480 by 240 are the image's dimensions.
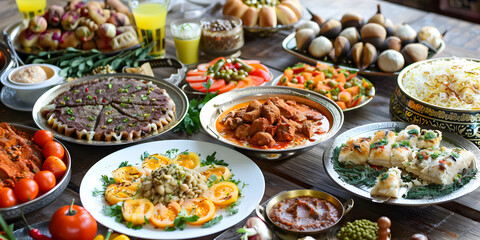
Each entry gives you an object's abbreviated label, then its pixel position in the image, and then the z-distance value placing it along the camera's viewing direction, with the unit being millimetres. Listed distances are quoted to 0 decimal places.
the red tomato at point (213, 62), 3341
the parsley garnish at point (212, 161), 2369
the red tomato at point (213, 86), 3090
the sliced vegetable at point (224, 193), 2070
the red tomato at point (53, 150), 2291
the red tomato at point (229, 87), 3066
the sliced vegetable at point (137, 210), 1964
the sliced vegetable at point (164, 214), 1962
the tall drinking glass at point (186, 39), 3547
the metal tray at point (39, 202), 2010
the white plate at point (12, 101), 2988
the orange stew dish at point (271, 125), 2479
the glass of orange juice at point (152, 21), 3633
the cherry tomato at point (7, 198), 2006
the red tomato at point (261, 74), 3256
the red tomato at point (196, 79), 3195
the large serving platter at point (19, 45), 3509
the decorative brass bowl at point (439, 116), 2398
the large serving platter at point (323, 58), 3213
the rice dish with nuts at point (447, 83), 2541
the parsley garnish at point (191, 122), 2797
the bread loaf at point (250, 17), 3938
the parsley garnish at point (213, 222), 1956
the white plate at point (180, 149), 1930
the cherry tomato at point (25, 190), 2047
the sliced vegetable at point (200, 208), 1975
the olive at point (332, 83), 3000
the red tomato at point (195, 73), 3286
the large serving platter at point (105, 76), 2506
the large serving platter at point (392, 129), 1998
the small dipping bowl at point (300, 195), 1893
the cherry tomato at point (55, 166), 2209
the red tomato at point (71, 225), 1867
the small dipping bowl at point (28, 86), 2943
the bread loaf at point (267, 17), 3898
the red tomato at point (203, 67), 3344
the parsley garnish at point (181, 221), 1950
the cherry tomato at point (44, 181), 2104
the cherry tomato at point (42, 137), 2373
